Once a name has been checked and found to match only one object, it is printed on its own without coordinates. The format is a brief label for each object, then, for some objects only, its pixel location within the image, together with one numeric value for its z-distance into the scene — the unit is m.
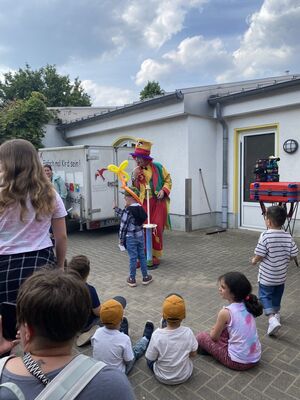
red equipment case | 5.48
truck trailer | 8.13
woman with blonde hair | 1.96
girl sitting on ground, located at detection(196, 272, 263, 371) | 2.73
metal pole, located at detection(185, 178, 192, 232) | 8.61
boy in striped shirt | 3.36
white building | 7.81
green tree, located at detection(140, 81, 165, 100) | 27.36
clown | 5.94
